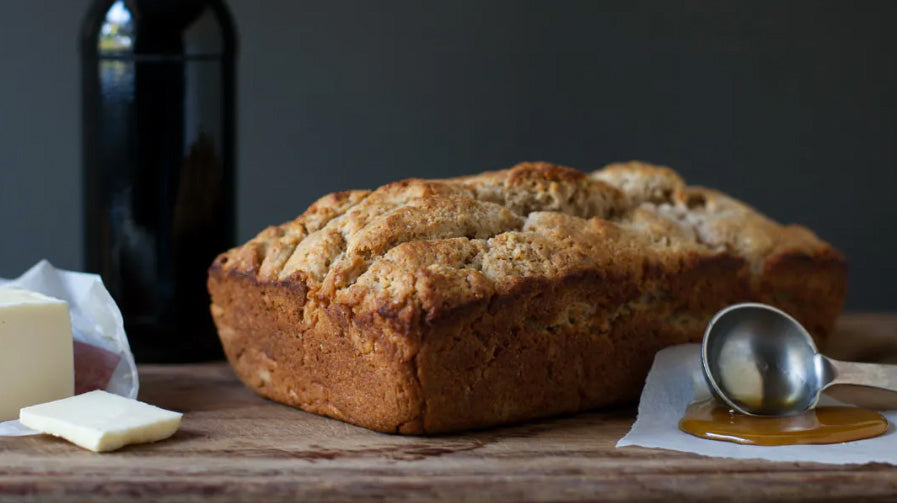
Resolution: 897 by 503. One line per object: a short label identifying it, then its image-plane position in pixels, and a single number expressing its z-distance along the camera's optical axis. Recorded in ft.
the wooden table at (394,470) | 2.36
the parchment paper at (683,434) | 2.47
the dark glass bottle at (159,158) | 2.93
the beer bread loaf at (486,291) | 2.54
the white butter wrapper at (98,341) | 2.74
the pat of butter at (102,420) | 2.47
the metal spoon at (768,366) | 2.63
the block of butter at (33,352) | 2.59
